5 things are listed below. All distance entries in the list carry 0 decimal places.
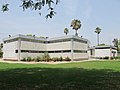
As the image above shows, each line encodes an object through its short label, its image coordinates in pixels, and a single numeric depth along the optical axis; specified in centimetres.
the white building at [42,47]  2690
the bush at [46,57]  2681
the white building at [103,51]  4016
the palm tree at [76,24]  3961
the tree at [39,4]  418
